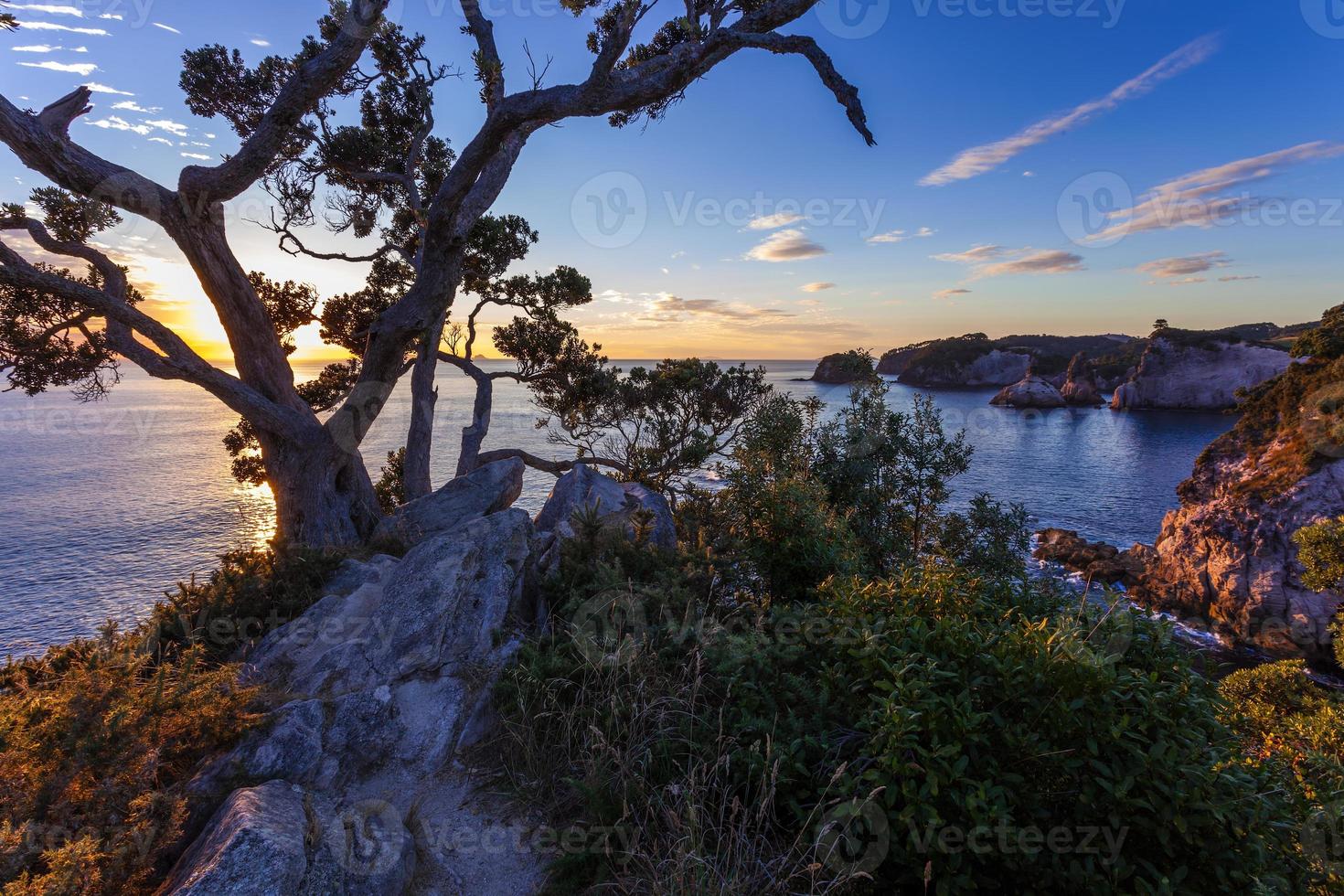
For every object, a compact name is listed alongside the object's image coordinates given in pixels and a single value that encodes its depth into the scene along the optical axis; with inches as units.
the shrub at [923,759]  103.4
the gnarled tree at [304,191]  286.2
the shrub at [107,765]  118.4
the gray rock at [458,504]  466.3
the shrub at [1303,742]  108.9
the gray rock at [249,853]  114.0
